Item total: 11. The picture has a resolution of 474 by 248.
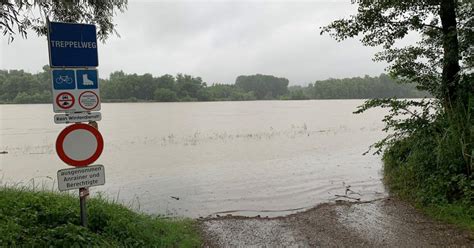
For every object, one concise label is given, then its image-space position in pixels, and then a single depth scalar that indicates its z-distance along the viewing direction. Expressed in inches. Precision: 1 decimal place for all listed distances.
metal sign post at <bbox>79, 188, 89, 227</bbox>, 133.2
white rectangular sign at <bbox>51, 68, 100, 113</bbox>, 125.5
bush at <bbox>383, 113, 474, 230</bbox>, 203.9
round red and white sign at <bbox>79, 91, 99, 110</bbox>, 130.6
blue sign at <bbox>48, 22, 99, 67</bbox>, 124.6
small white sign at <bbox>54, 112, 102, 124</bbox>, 126.2
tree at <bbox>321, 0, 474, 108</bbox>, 264.5
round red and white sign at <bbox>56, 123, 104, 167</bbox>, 127.3
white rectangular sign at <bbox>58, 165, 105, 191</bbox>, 127.1
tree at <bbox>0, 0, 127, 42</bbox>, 159.9
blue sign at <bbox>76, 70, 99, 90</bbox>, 130.0
